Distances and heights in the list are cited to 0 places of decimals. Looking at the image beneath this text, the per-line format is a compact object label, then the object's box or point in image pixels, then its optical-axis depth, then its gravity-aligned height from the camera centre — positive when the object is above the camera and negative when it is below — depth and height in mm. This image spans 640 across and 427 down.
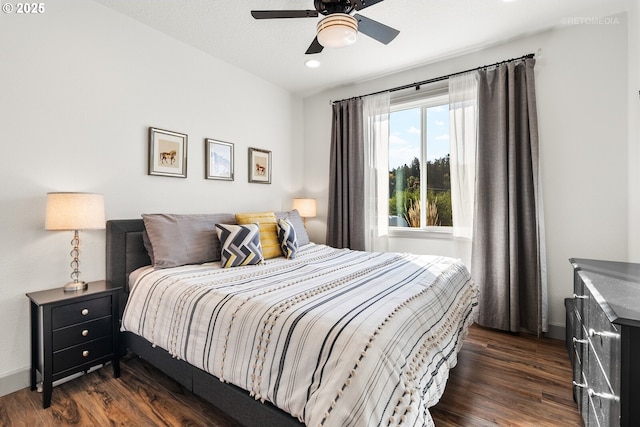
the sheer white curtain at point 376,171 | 3625 +560
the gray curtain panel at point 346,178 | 3736 +484
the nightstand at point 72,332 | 1803 -739
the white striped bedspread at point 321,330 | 1074 -525
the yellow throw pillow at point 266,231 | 2699 -132
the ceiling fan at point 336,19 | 1745 +1243
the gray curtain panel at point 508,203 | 2688 +122
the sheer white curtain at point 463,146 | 3012 +714
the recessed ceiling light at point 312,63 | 3252 +1690
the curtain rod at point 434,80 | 2759 +1472
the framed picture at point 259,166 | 3613 +635
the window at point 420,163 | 3350 +625
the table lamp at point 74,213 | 1899 +30
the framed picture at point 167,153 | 2670 +596
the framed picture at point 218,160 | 3129 +619
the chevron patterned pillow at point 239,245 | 2340 -223
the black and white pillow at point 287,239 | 2732 -208
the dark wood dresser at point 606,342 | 889 -460
